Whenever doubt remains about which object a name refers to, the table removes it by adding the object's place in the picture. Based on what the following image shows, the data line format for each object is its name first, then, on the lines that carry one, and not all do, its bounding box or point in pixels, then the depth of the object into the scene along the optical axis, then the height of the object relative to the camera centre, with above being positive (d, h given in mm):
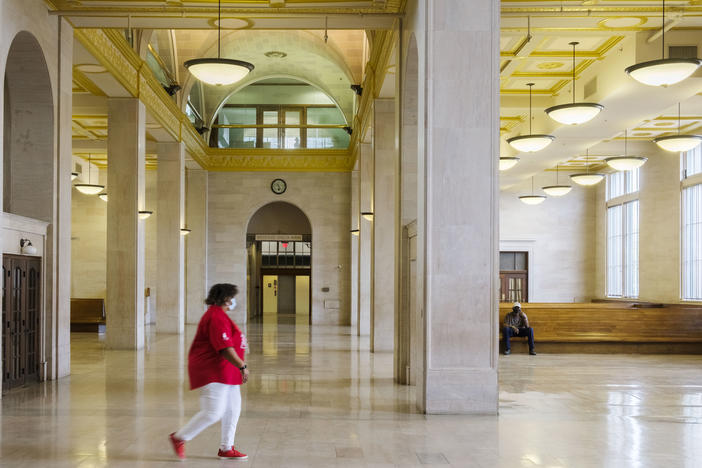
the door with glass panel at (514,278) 28141 -704
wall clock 25656 +2645
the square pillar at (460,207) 7879 +589
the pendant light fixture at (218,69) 10281 +2777
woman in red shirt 5629 -898
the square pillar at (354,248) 23708 +404
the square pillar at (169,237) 19672 +615
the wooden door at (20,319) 9430 -838
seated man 14773 -1401
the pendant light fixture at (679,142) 15008 +2523
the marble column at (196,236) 25172 +825
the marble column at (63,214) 10812 +694
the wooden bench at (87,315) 20411 -1617
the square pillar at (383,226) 14078 +699
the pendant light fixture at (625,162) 17812 +2476
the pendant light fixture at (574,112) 12445 +2625
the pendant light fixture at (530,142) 15125 +2545
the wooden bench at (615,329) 15414 -1501
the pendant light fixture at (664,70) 9883 +2674
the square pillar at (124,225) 15234 +734
